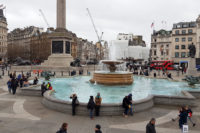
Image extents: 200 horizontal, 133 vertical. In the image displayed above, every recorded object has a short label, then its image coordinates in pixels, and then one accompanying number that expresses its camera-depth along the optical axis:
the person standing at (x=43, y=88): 14.17
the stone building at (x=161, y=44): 79.25
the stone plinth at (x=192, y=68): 32.25
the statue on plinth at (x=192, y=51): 32.30
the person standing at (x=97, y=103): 9.56
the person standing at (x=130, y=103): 9.87
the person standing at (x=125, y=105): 9.67
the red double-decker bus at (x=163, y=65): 54.74
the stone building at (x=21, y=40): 88.12
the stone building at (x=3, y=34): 97.49
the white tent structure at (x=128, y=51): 78.98
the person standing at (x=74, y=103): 9.72
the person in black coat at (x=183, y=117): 8.02
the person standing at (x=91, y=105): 9.27
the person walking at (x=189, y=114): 8.27
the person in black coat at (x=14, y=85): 15.18
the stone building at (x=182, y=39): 69.69
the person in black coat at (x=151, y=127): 5.78
